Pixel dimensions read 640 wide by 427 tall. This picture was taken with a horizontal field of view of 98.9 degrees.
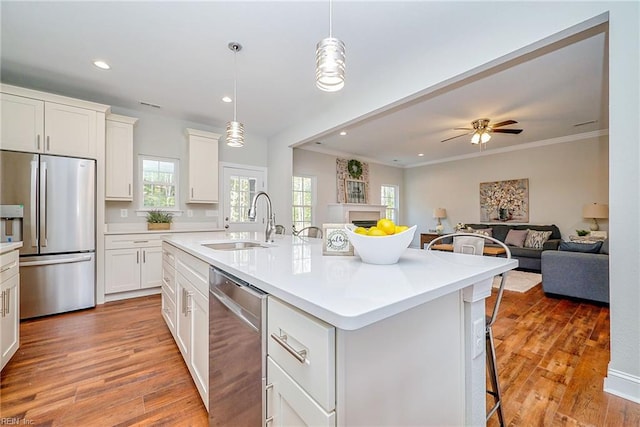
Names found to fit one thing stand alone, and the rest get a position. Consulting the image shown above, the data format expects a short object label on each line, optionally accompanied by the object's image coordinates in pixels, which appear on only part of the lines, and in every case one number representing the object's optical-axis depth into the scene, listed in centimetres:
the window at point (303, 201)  595
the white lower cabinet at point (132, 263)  343
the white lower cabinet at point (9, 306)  180
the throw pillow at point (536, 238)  523
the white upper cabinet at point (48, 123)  282
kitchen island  67
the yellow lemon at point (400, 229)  118
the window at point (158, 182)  404
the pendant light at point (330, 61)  141
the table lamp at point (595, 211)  469
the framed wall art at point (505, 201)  602
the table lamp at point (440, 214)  719
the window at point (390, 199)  783
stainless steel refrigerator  277
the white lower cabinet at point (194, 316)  142
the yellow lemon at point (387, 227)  117
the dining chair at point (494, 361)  132
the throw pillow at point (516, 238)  551
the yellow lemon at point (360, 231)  125
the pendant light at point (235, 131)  249
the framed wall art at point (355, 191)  682
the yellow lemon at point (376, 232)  116
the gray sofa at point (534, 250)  497
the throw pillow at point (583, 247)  343
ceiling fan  427
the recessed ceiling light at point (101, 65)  273
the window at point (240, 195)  491
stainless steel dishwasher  91
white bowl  111
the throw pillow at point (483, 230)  602
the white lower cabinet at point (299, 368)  66
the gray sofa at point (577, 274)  315
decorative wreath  685
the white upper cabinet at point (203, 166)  425
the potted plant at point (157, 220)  392
